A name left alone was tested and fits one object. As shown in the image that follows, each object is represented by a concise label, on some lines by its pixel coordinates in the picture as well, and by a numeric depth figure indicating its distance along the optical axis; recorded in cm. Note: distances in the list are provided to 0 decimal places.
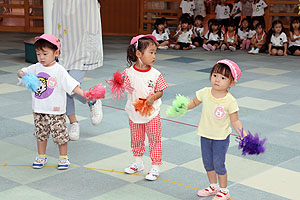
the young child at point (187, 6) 1491
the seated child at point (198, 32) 1383
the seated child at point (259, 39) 1276
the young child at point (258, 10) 1385
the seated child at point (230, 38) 1316
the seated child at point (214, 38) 1323
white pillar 955
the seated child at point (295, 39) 1239
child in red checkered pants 414
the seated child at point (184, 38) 1319
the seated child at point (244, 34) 1329
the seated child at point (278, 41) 1230
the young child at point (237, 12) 1425
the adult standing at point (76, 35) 539
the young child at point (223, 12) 1450
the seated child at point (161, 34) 1325
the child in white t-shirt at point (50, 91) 431
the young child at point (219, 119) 366
